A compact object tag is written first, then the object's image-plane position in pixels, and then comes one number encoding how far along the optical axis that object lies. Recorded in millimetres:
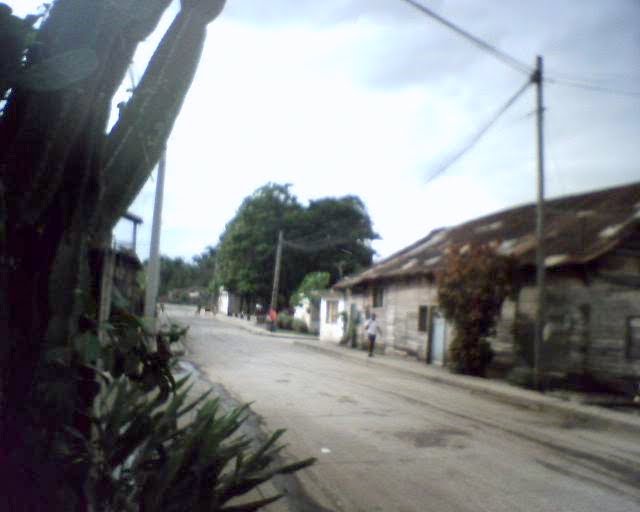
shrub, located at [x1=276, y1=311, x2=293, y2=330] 46219
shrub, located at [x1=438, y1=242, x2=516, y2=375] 16922
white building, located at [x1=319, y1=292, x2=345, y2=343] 32469
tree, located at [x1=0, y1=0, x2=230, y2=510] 3139
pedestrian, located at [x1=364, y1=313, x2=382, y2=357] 22484
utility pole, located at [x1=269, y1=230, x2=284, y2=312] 42203
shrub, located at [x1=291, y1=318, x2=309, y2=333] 43656
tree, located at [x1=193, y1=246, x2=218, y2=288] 104312
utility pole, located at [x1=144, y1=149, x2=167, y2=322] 13930
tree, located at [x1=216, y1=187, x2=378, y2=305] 50812
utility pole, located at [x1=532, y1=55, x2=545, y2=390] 14211
